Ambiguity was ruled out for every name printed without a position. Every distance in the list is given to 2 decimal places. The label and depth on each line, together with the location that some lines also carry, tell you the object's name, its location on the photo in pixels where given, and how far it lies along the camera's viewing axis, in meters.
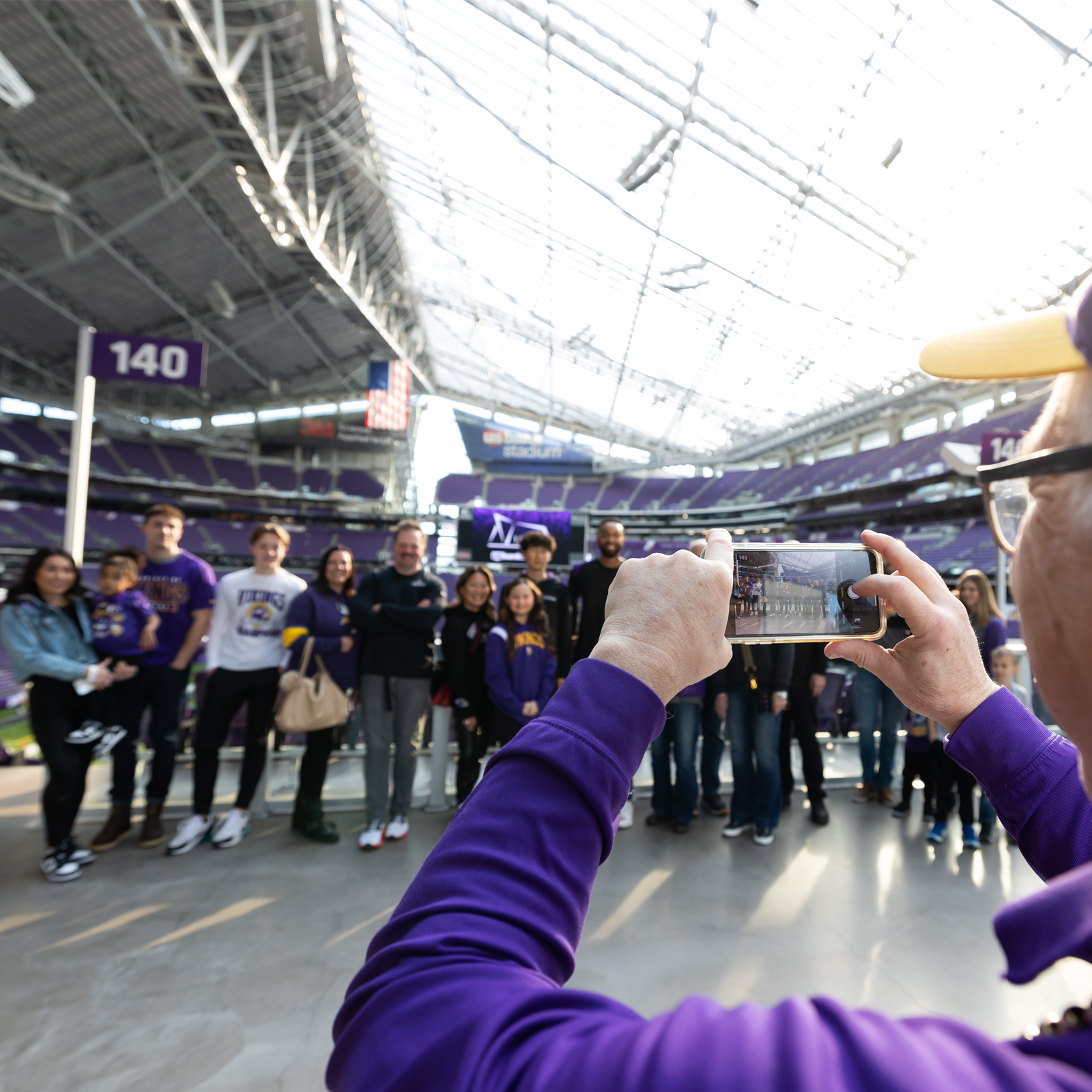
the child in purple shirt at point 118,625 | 3.28
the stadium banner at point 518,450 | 29.98
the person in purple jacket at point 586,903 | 0.34
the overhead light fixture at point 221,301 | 16.36
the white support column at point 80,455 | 3.64
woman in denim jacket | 2.95
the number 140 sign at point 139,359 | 3.92
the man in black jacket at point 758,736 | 3.48
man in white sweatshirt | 3.34
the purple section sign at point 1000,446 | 7.01
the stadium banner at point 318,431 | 26.11
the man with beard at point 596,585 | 3.73
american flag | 18.16
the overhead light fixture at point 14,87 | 5.64
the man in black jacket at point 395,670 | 3.51
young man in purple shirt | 3.31
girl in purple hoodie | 3.43
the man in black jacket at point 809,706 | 3.81
